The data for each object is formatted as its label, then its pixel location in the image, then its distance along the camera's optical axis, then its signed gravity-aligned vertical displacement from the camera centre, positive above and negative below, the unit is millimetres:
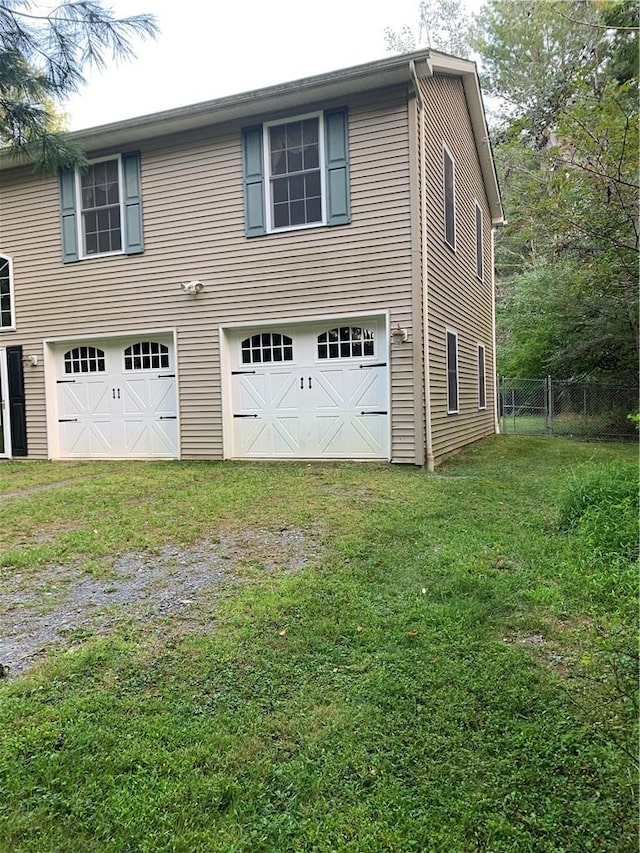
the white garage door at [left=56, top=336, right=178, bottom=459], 8781 +126
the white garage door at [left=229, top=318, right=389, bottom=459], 7688 +161
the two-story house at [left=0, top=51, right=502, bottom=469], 7352 +1827
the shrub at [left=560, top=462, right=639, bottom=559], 3539 -830
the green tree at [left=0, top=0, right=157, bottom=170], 2754 +1845
